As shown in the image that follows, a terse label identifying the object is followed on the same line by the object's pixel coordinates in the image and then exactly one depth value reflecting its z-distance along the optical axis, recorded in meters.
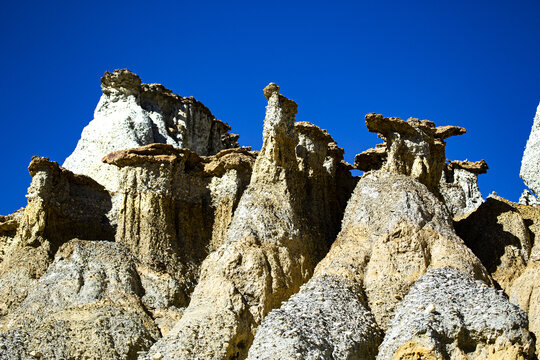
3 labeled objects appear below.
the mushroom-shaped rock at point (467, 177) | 38.88
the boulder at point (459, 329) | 18.55
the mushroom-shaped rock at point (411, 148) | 27.94
